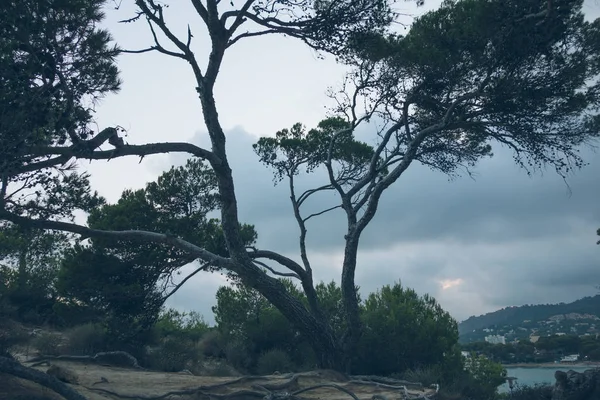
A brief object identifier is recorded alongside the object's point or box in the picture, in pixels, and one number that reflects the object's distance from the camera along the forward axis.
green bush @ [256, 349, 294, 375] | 17.88
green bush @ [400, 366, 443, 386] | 15.91
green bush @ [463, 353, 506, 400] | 17.28
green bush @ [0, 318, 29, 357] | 12.28
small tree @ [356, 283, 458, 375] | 18.30
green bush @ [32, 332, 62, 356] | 16.86
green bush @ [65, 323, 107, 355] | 17.45
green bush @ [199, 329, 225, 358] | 21.09
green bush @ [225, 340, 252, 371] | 19.49
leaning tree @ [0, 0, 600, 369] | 11.95
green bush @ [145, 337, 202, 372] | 17.20
